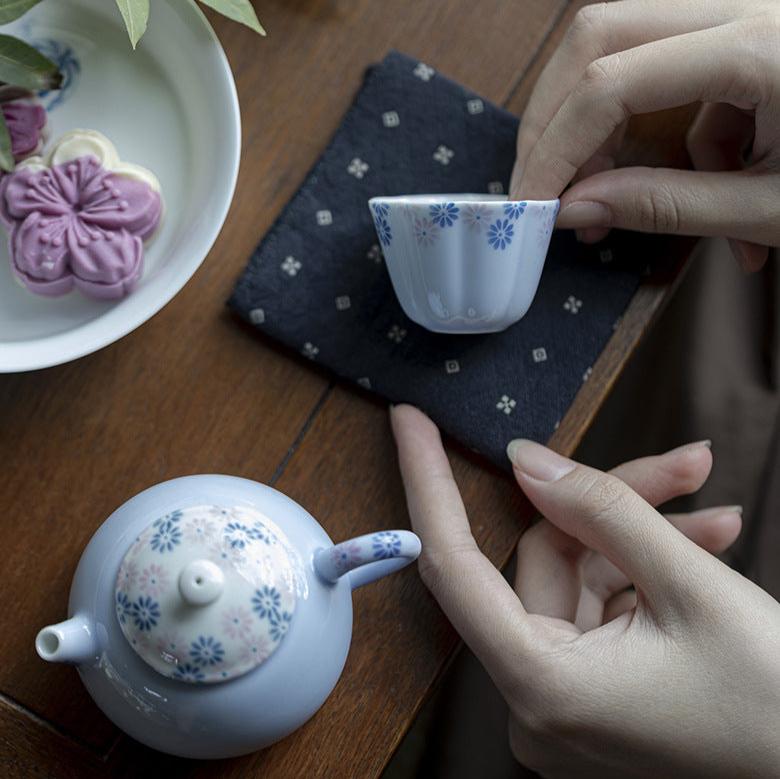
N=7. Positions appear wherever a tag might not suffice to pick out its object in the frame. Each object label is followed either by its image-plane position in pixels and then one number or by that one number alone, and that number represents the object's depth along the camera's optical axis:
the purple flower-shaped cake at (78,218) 0.53
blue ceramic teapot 0.44
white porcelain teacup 0.51
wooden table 0.56
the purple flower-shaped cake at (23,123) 0.56
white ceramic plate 0.55
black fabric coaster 0.59
